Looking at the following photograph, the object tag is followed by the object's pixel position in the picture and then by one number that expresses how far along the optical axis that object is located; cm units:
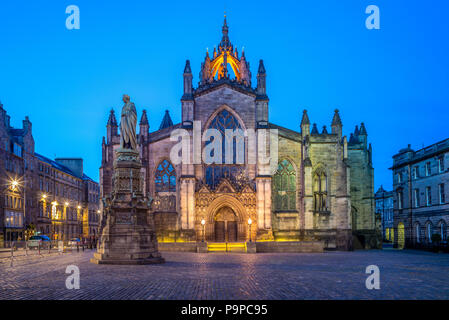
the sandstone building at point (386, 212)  8929
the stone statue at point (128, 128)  2298
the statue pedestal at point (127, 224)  2134
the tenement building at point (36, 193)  5225
